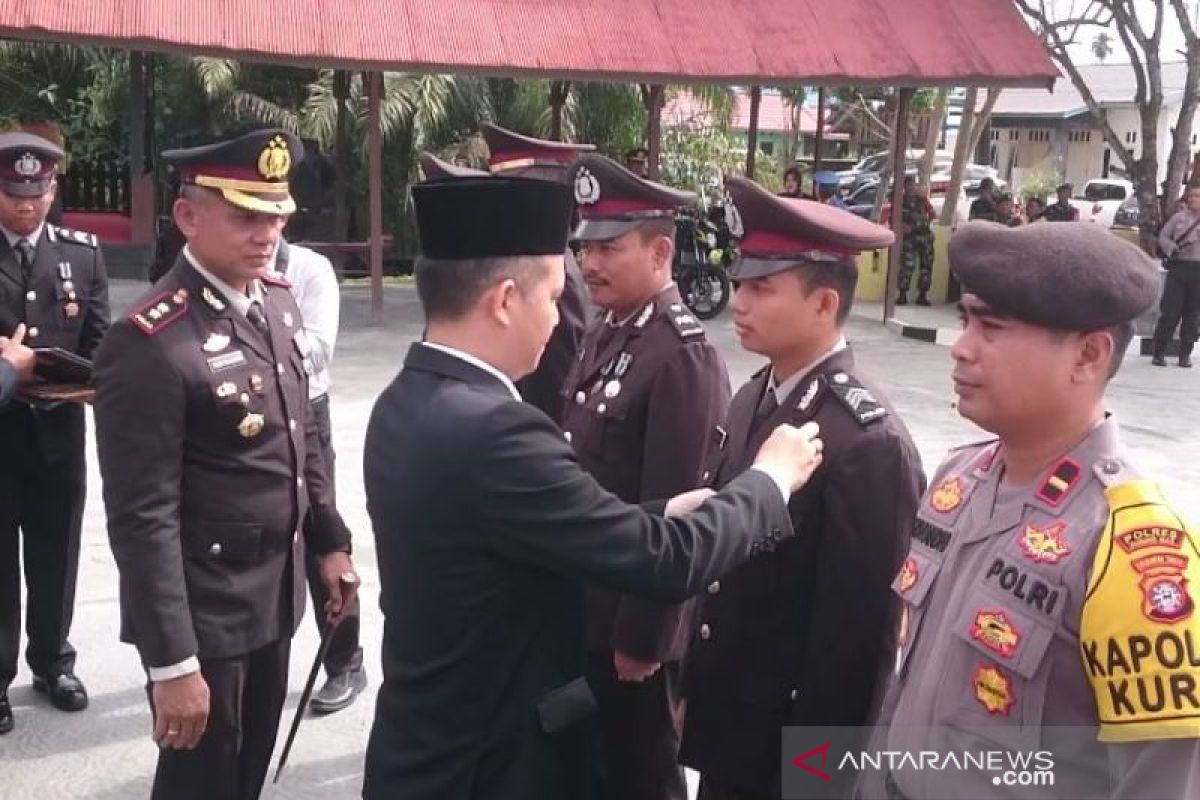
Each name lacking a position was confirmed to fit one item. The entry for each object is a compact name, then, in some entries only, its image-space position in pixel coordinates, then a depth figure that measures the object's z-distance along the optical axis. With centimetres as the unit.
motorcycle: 1265
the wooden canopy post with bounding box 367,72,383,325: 1127
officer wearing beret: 154
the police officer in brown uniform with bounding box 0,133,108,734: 380
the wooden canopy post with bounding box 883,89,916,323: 1248
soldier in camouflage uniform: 1532
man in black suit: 188
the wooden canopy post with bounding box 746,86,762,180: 1536
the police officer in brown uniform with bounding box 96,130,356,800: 247
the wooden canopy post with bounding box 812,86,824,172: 1604
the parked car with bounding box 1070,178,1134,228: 2806
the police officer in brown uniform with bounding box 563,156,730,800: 286
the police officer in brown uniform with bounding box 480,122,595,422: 367
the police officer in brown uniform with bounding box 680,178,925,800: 226
